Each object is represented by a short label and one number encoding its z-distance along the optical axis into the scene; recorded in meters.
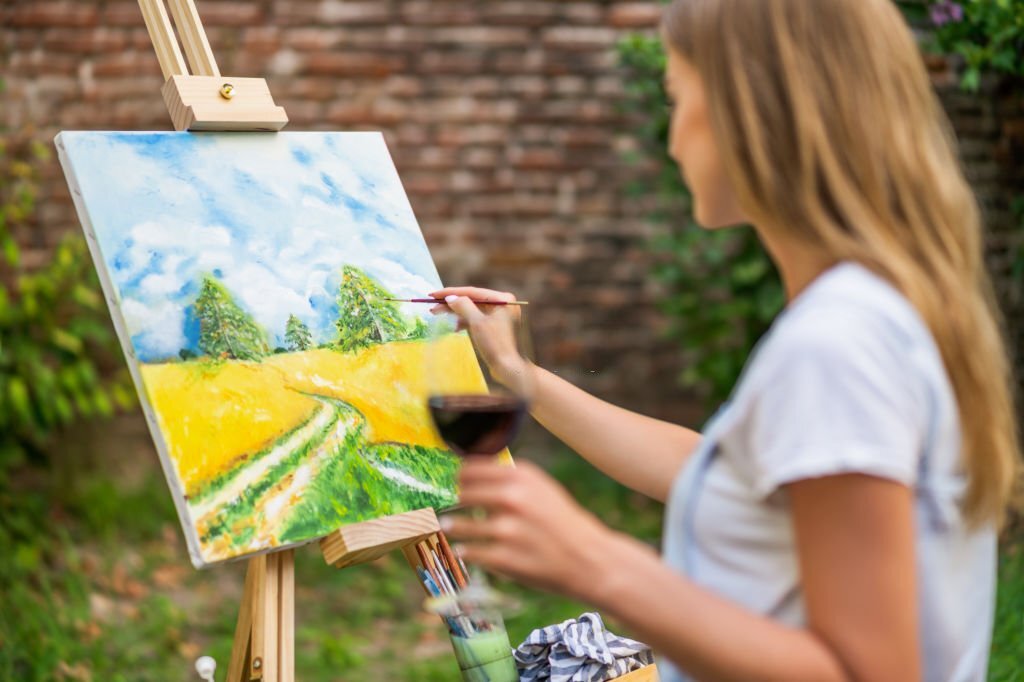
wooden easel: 1.60
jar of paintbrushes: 1.67
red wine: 1.09
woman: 0.93
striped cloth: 1.74
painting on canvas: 1.58
